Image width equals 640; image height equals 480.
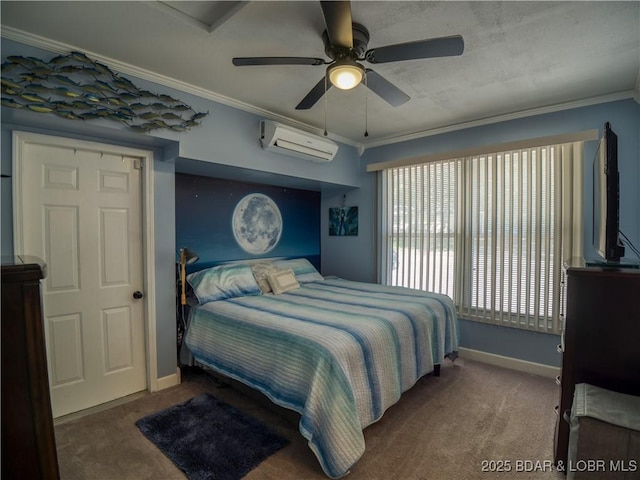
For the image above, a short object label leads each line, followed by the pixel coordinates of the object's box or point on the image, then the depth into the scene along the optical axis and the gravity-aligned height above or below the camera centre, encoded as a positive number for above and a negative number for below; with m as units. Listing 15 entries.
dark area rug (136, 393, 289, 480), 1.85 -1.37
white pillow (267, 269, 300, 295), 3.39 -0.55
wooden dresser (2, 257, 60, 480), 0.83 -0.40
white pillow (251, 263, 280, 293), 3.42 -0.45
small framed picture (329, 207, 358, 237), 4.46 +0.14
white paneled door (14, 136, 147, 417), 2.29 -0.21
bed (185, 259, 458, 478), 1.79 -0.80
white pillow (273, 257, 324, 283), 3.92 -0.48
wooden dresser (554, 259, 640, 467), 1.68 -0.57
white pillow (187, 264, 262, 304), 2.98 -0.51
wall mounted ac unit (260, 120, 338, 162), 3.05 +0.91
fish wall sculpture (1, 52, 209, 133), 1.93 +0.93
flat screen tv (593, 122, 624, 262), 1.70 +0.17
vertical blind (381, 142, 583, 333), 2.97 +0.02
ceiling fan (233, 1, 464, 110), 1.48 +0.95
